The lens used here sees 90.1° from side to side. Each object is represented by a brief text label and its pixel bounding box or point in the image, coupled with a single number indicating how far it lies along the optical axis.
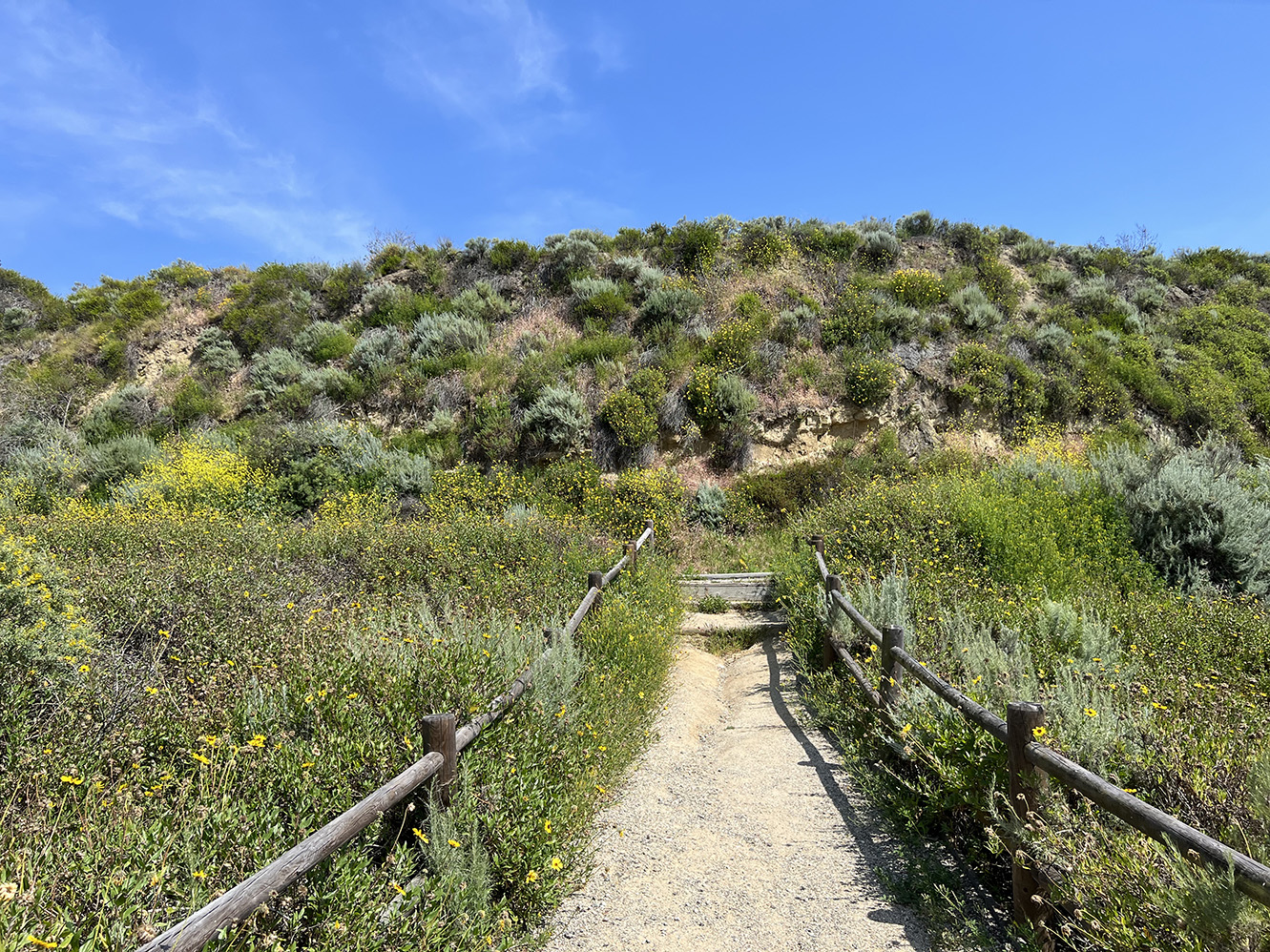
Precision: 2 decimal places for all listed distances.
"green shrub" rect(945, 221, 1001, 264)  20.83
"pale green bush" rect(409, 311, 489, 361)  18.75
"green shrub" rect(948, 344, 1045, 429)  16.22
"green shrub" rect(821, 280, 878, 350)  17.47
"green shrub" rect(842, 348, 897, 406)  15.83
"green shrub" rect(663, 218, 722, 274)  20.36
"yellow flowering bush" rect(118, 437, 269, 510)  13.11
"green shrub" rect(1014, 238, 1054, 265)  21.69
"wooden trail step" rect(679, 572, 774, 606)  10.48
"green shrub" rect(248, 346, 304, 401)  18.70
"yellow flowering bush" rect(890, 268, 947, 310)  18.59
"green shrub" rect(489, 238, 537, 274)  21.81
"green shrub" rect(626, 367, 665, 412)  15.94
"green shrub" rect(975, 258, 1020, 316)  19.17
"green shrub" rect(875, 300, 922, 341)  17.52
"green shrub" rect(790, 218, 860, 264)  20.34
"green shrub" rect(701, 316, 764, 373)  16.70
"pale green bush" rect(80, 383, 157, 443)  18.00
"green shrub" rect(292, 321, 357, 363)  19.73
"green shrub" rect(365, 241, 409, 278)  22.52
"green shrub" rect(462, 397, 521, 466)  15.70
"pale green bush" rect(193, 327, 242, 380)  20.48
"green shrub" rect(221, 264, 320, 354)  21.08
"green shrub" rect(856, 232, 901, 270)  20.39
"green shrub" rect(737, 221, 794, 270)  20.07
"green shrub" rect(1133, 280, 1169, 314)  20.17
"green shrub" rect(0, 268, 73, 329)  24.09
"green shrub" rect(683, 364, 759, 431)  15.73
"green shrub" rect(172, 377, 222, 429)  18.50
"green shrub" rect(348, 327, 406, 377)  18.72
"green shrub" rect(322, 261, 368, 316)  21.89
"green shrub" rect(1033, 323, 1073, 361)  17.26
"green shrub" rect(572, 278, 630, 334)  19.00
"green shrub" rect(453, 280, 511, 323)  20.27
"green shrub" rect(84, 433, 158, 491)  15.26
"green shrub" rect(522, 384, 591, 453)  15.38
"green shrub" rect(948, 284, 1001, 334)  17.91
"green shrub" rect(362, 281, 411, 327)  20.64
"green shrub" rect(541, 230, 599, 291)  20.84
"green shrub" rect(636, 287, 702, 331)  18.62
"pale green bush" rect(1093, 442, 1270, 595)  7.73
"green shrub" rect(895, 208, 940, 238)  21.64
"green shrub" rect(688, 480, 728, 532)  14.07
